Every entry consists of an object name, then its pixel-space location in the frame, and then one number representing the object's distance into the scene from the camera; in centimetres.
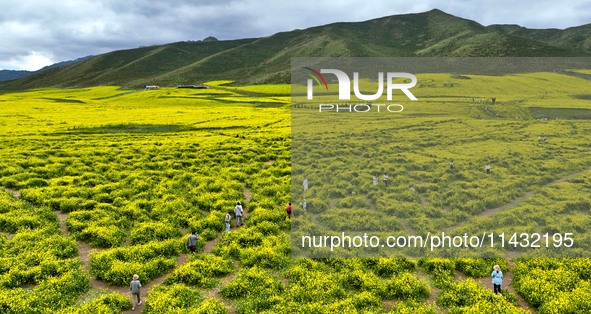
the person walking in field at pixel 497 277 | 1920
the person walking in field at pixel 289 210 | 2938
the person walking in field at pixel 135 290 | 1808
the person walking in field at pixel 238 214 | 2853
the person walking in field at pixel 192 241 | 2392
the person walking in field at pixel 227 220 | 2733
